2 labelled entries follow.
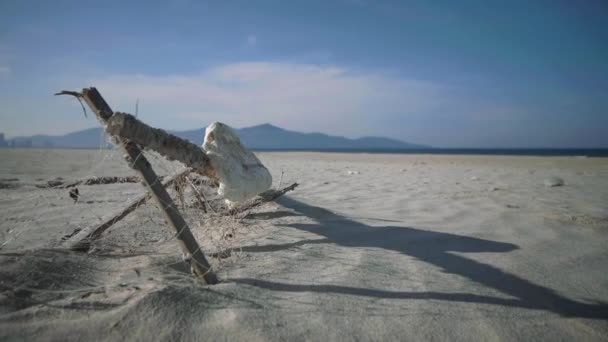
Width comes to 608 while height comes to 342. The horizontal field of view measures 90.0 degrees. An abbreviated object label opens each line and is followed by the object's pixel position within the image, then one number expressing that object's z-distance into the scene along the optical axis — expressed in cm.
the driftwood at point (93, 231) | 262
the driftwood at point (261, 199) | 359
